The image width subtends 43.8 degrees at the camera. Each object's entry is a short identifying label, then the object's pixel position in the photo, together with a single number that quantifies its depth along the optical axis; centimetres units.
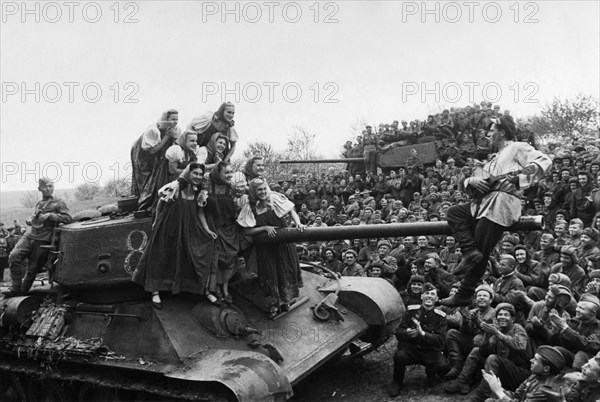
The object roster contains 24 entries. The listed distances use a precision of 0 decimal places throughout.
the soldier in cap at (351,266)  1373
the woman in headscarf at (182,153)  967
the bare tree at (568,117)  3595
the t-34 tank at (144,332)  864
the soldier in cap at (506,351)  921
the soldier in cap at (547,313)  904
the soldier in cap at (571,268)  1066
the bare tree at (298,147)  4331
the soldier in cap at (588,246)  1143
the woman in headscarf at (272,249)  980
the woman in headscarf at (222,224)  957
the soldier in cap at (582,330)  848
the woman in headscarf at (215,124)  1023
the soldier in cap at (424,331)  1053
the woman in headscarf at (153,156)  1013
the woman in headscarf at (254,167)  991
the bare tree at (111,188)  4988
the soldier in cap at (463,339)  1031
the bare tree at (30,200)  5694
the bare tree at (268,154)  3402
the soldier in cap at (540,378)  803
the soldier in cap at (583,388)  738
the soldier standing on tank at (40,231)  1073
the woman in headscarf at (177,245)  923
